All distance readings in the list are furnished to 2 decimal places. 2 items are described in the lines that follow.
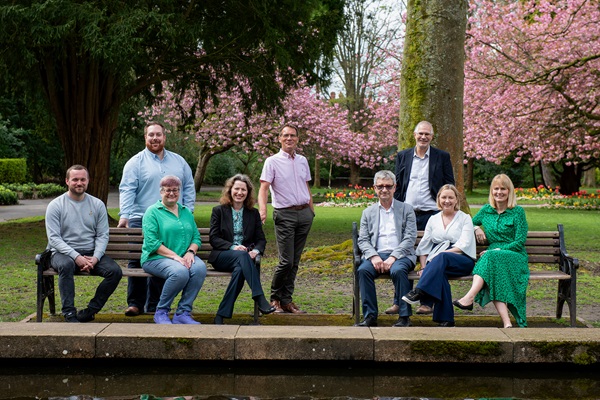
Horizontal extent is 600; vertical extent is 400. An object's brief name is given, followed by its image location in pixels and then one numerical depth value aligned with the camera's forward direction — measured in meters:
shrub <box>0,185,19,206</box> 29.58
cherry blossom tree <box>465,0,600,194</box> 22.33
